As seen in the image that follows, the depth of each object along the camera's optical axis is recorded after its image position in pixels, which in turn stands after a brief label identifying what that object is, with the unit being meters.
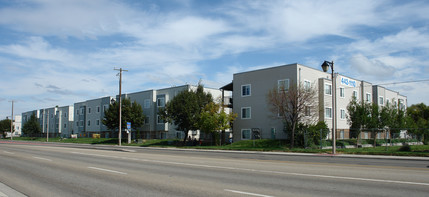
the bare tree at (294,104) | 35.44
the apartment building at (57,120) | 92.06
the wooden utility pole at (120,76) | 45.92
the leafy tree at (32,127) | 93.69
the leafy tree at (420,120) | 36.91
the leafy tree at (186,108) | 45.81
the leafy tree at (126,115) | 56.31
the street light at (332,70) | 26.09
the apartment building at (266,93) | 41.59
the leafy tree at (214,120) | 41.12
